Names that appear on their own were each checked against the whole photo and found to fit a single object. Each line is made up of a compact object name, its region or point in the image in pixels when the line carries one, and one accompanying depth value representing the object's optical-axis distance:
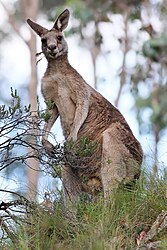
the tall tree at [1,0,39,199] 33.00
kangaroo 13.19
